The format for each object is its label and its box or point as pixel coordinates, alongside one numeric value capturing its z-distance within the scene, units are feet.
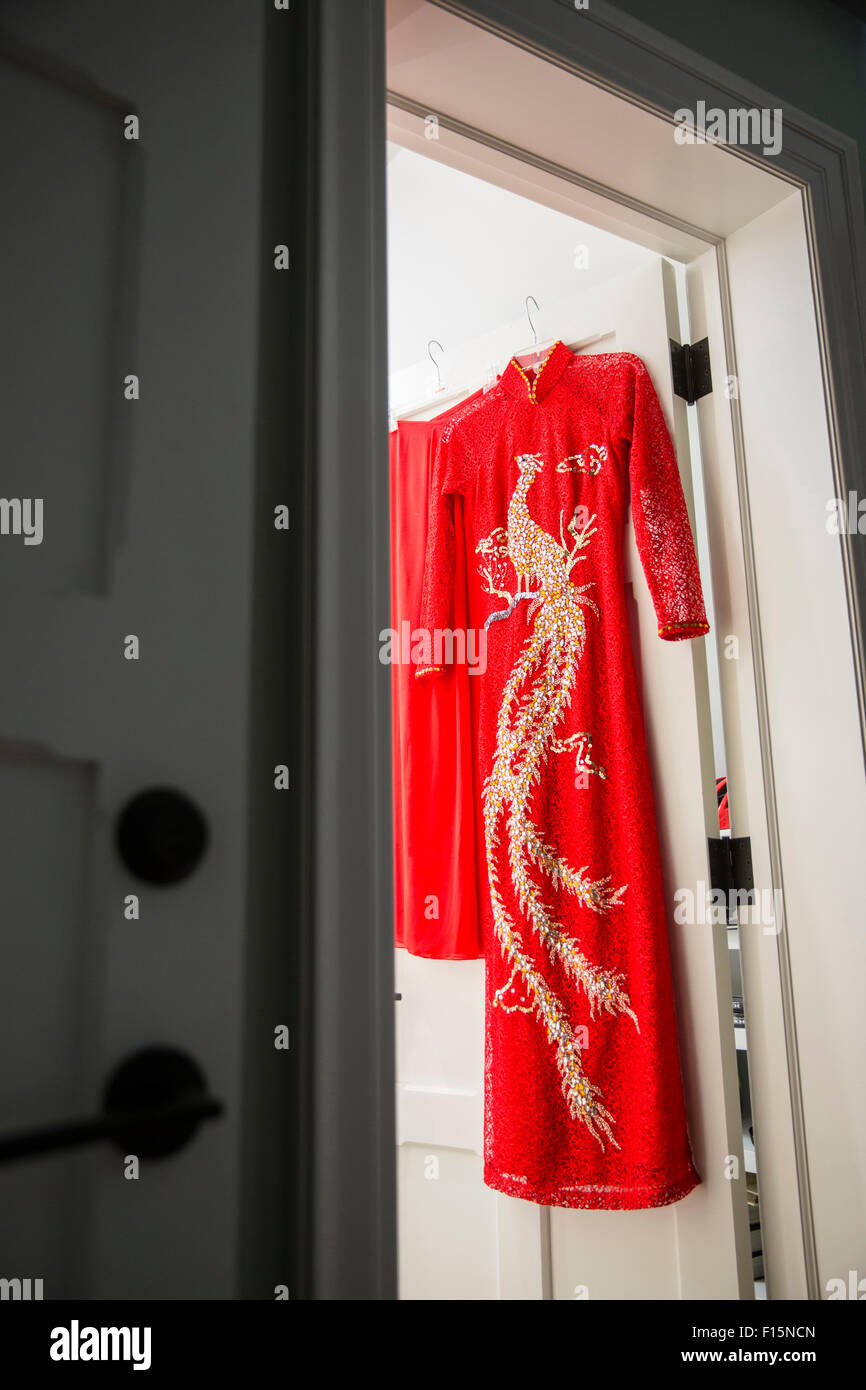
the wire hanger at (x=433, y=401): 6.23
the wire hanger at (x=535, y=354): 5.62
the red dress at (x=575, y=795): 4.64
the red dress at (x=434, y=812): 5.51
